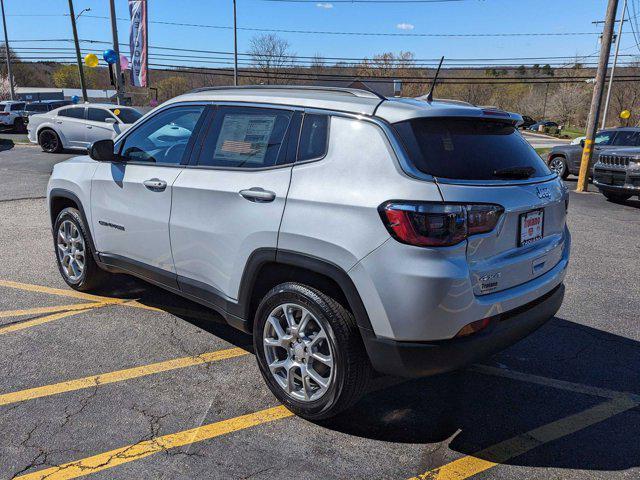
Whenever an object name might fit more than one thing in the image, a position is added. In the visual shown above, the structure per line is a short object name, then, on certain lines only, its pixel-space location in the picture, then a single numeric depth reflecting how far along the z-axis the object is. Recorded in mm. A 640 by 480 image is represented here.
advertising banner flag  26109
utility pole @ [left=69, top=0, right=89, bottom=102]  31484
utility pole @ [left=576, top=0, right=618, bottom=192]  12297
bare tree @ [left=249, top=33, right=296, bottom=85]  61094
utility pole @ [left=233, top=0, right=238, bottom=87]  39438
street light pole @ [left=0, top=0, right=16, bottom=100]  46012
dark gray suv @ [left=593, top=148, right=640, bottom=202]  10562
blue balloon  22750
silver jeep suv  2547
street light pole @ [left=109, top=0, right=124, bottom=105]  23016
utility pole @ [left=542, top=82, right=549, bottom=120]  78319
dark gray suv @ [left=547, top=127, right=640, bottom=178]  13281
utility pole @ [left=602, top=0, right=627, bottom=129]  40138
